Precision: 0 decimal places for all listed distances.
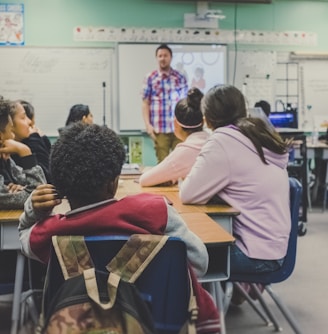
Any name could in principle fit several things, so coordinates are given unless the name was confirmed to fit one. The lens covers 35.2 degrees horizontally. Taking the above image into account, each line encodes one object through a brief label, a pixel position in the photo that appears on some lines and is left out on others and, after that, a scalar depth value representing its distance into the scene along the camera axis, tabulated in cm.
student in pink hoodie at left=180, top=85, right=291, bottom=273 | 206
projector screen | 616
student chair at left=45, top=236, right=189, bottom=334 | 113
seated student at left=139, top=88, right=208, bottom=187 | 263
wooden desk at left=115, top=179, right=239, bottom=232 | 203
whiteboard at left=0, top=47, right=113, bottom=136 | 601
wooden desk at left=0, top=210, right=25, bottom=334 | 190
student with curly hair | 117
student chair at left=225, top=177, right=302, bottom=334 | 207
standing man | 551
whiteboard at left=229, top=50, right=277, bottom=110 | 641
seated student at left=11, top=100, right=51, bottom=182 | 261
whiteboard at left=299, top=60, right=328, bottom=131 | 655
